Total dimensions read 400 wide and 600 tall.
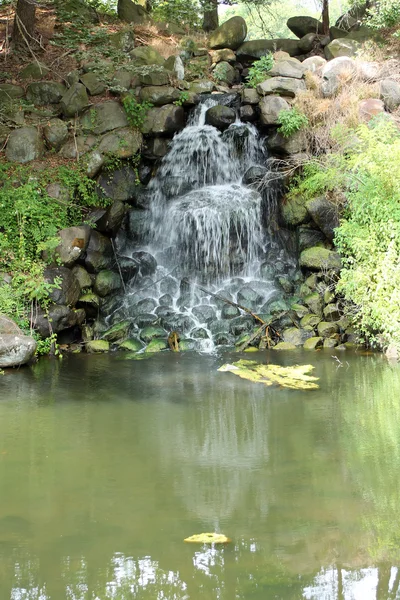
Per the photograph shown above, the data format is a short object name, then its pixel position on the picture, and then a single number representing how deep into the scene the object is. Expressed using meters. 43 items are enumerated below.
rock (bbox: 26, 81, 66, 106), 14.98
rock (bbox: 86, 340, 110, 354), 11.25
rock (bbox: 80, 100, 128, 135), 14.35
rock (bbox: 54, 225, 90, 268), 11.88
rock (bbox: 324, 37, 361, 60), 16.18
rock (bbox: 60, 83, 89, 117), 14.51
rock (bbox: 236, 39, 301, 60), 17.80
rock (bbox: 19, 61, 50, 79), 15.83
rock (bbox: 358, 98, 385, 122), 13.25
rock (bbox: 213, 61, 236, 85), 17.23
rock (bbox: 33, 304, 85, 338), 11.03
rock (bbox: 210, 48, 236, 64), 17.84
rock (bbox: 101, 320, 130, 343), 11.59
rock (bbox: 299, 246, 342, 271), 12.18
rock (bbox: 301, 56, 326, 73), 15.41
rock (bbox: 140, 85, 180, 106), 14.74
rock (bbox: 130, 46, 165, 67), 16.19
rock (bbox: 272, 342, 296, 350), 11.00
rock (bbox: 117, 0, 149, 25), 19.17
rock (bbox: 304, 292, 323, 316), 11.87
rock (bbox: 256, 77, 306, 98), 14.75
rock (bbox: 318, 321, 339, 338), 11.20
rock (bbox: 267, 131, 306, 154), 13.77
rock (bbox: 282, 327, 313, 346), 11.23
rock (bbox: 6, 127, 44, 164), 13.62
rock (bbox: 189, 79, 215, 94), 16.14
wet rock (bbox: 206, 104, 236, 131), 14.92
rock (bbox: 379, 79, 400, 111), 13.87
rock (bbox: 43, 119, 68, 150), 14.01
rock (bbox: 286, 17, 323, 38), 18.66
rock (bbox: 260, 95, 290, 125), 14.13
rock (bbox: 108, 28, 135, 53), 17.47
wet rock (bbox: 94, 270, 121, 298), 12.54
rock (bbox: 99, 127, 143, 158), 13.91
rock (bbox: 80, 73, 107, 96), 15.19
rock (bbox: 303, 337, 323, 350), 10.95
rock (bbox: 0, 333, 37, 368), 9.78
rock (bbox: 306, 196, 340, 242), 12.39
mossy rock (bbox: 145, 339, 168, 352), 11.11
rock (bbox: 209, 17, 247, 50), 18.06
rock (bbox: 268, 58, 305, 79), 15.28
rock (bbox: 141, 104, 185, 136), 14.48
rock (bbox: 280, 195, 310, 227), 13.16
